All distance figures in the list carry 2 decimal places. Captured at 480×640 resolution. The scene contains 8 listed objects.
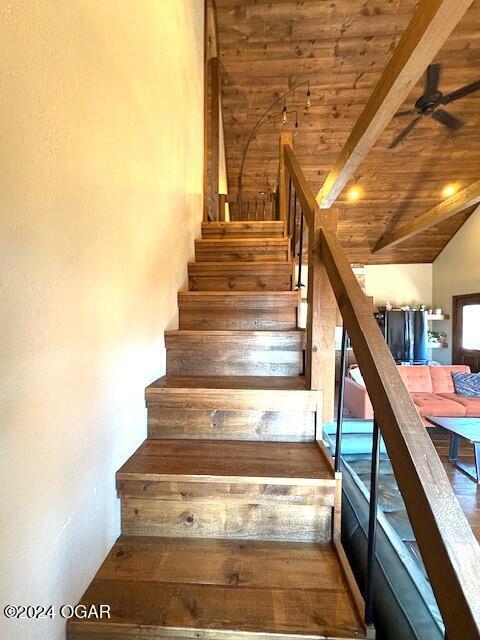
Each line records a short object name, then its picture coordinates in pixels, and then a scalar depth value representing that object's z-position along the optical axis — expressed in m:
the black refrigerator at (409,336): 6.30
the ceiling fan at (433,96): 2.87
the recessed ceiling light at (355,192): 5.50
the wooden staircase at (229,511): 0.83
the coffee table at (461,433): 2.73
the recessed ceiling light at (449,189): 5.24
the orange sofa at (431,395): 3.80
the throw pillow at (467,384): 4.25
